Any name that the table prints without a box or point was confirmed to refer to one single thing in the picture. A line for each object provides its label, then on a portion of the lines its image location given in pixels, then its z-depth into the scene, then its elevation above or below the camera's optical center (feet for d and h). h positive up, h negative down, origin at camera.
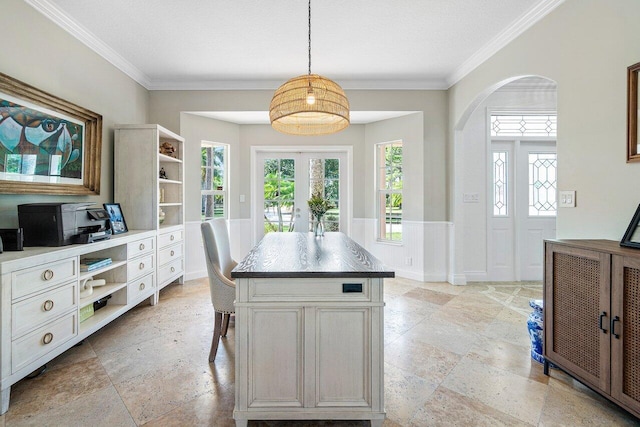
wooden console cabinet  4.54 -1.86
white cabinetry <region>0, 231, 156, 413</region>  5.06 -1.99
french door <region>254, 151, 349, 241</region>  15.75 +1.44
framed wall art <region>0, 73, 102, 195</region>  6.65 +1.81
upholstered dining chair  6.48 -1.72
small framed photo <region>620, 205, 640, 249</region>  5.16 -0.35
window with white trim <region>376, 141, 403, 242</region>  14.35 +1.10
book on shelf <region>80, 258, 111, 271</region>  7.36 -1.42
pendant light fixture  6.23 +2.51
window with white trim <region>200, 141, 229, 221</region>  14.42 +1.59
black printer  6.56 -0.32
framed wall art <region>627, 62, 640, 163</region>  5.53 +1.92
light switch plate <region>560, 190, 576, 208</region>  6.82 +0.30
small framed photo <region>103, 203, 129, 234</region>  8.98 -0.25
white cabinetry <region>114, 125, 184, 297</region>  10.32 +1.28
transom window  12.84 +3.92
